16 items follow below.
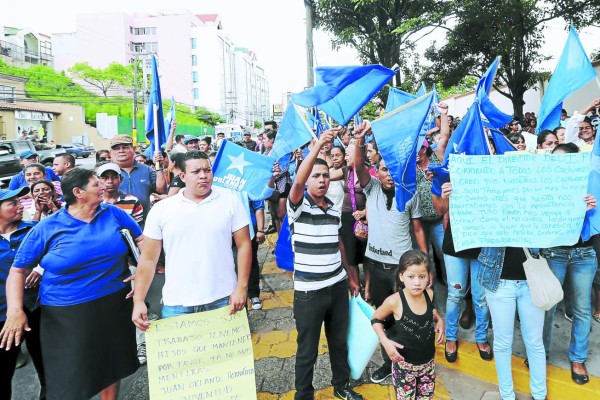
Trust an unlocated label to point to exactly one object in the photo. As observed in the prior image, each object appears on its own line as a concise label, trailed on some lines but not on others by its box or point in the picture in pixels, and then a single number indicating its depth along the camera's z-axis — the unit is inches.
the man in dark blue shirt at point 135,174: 177.6
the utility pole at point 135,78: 1133.6
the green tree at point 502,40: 521.3
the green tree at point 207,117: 2395.4
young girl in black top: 97.4
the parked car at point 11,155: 605.0
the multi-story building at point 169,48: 2591.0
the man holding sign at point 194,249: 100.5
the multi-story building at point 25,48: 2074.3
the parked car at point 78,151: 1167.1
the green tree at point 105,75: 2082.9
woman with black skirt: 99.2
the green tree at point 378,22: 590.6
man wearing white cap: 147.6
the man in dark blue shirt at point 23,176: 184.7
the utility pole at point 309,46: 387.9
